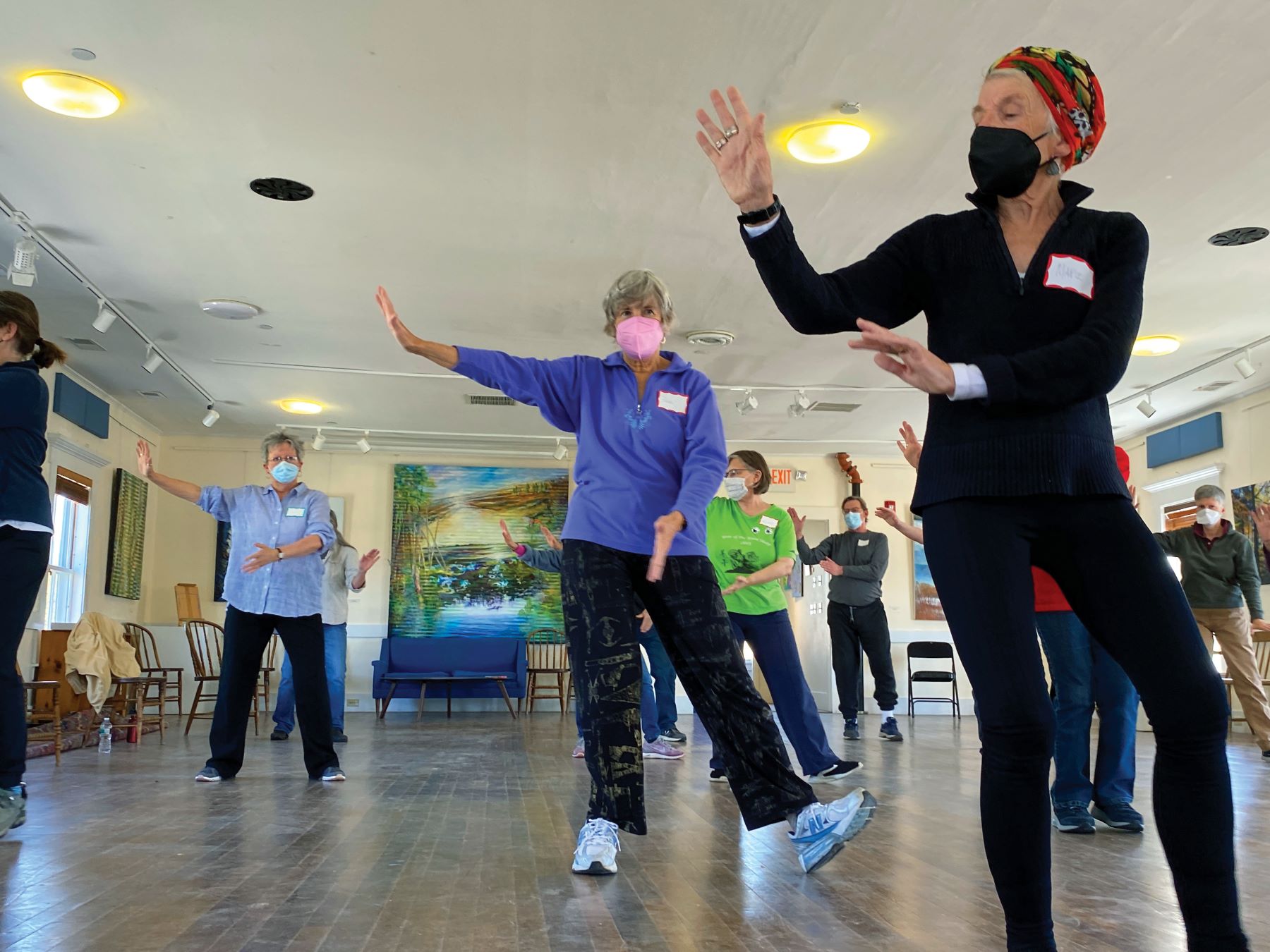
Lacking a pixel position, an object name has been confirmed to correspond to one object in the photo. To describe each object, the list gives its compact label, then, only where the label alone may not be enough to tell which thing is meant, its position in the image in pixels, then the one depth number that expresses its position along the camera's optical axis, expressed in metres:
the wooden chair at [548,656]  11.80
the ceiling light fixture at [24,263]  5.99
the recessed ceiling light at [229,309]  7.33
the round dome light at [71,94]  4.55
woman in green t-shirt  4.14
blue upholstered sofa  11.27
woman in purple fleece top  2.53
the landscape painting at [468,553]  11.99
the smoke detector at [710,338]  8.03
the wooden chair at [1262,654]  9.08
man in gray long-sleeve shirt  7.62
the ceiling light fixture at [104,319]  7.12
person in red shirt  3.27
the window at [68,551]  9.15
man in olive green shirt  6.59
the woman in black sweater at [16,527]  3.06
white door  12.52
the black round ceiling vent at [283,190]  5.54
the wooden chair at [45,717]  5.62
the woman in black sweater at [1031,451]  1.34
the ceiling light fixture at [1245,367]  8.19
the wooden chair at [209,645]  10.63
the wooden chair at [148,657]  9.02
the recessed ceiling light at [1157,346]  8.08
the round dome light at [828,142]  4.88
